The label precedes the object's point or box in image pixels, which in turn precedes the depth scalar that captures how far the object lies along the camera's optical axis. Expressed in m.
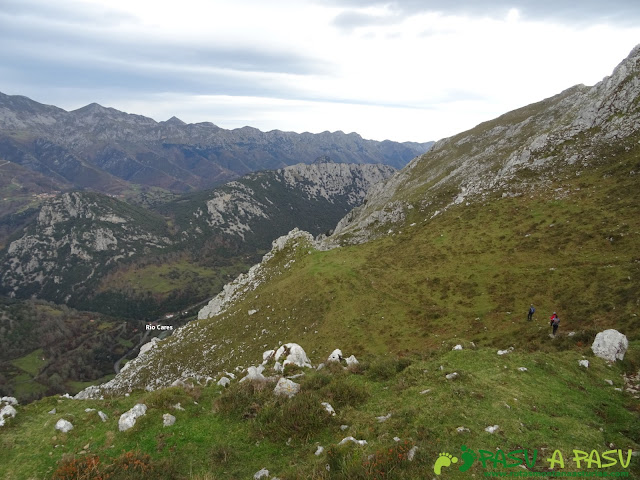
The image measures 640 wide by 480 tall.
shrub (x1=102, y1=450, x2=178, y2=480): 13.80
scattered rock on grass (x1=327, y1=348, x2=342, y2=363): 27.51
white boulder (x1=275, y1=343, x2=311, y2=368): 27.96
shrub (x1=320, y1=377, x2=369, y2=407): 18.97
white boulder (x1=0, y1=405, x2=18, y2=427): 18.85
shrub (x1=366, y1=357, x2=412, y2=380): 22.31
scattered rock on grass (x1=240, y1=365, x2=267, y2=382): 22.31
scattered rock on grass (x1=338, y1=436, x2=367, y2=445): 13.84
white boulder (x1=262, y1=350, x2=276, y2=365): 31.41
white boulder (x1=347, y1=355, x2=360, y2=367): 25.63
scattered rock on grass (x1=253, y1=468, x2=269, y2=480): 13.84
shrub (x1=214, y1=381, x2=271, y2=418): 18.70
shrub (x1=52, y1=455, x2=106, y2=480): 13.80
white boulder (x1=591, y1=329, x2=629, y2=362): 22.17
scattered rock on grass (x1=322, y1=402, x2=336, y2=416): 17.33
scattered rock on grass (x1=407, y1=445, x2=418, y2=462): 12.19
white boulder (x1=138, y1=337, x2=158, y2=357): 79.57
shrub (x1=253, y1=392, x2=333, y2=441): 16.33
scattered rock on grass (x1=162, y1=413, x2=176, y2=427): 18.03
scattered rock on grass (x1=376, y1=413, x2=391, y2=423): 16.23
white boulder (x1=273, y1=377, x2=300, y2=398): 19.51
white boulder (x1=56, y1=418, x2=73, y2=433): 17.75
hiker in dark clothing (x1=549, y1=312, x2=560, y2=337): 29.23
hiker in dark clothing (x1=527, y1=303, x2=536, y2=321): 33.31
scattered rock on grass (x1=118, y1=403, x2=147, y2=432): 17.52
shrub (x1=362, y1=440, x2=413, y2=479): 11.56
